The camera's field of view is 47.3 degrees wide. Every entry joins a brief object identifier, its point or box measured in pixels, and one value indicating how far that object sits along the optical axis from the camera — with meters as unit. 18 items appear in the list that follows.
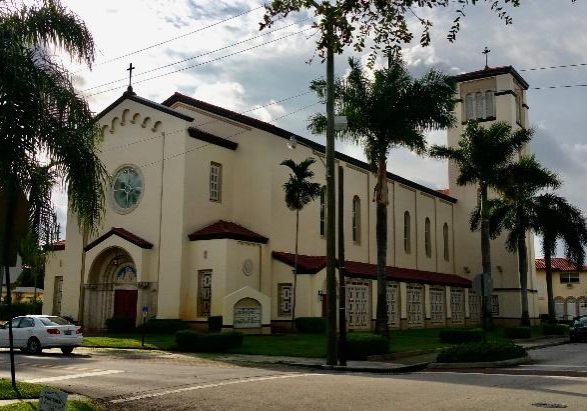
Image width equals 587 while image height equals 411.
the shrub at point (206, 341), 23.77
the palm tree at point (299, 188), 32.50
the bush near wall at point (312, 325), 32.31
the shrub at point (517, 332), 33.44
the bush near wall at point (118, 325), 33.09
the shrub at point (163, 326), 31.25
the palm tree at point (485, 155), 40.41
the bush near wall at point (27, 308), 51.50
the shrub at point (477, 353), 19.72
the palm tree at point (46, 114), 12.66
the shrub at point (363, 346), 21.38
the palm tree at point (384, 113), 27.84
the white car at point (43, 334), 22.95
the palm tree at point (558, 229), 44.41
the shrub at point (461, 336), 27.80
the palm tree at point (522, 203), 41.19
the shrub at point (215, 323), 31.02
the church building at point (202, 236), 32.84
